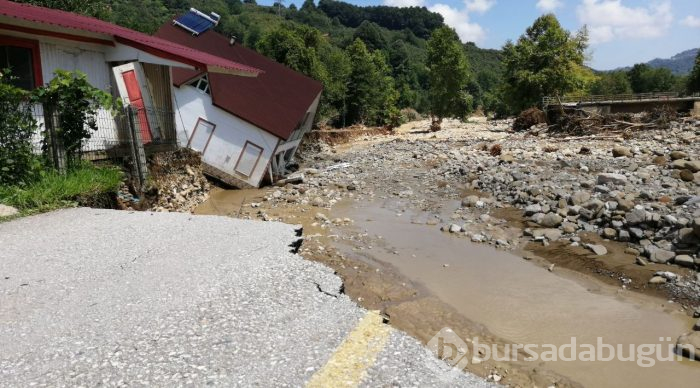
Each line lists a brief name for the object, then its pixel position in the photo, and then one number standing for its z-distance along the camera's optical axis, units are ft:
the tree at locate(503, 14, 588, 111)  133.90
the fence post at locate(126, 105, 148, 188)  31.85
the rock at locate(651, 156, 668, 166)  57.29
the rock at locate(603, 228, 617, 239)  34.53
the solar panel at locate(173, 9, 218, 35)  65.00
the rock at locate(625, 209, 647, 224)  34.40
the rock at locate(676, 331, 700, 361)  19.83
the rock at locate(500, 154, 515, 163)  67.89
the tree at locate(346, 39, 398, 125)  135.95
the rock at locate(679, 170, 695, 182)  47.85
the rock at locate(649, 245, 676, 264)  29.94
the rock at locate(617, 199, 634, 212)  37.06
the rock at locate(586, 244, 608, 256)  32.17
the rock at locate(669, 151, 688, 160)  57.93
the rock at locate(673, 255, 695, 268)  28.81
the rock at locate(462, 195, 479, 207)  46.85
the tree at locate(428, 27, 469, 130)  141.69
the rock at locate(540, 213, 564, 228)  38.34
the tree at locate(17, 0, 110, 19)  63.05
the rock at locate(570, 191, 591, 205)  41.39
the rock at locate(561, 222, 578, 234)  36.42
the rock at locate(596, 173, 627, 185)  46.29
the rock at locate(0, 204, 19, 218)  23.00
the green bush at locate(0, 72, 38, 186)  24.58
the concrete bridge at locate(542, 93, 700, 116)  109.60
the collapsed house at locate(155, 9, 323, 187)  52.26
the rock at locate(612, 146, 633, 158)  67.05
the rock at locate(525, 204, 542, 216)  41.68
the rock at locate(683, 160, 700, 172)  50.08
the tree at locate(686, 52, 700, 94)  157.07
